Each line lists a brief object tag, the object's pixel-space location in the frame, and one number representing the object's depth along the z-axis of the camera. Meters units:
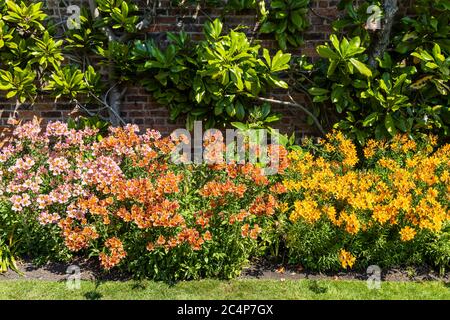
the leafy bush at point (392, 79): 4.68
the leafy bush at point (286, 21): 4.82
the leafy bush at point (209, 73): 4.53
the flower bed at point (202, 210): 3.54
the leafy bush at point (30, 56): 4.83
